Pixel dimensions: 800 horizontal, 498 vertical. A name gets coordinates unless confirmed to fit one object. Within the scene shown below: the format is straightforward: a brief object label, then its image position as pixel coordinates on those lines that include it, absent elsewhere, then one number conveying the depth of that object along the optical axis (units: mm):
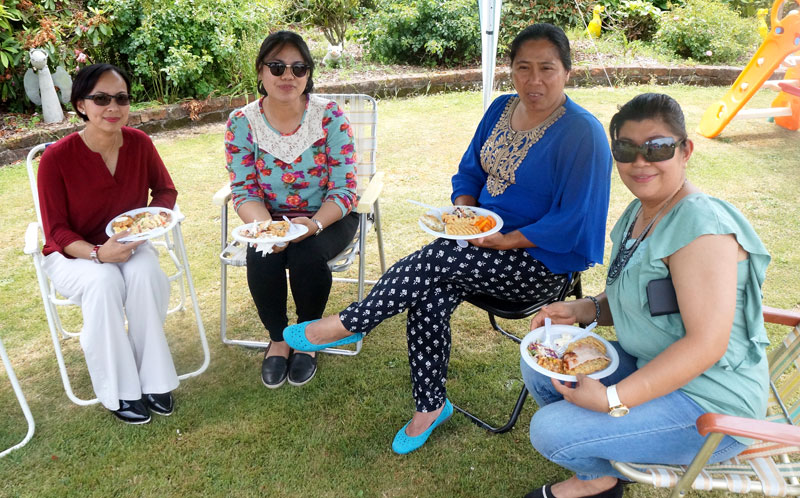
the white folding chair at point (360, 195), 2889
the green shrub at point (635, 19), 9047
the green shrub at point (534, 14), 8629
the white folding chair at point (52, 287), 2479
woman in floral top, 2762
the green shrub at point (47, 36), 5750
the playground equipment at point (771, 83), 5445
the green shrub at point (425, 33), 8094
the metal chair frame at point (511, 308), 2396
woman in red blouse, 2480
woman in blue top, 2277
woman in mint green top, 1541
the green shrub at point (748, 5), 9844
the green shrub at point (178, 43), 6438
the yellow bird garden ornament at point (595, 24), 8793
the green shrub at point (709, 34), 8422
